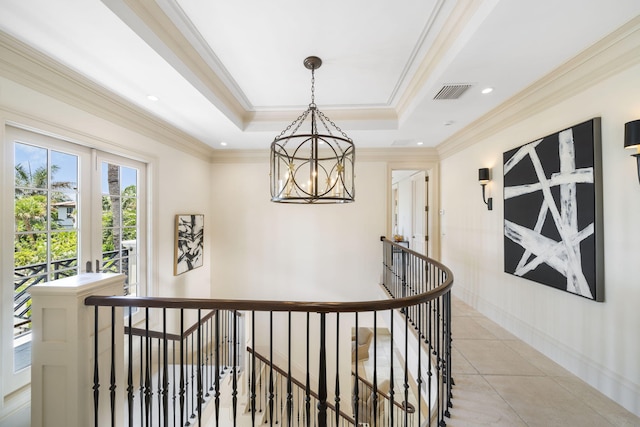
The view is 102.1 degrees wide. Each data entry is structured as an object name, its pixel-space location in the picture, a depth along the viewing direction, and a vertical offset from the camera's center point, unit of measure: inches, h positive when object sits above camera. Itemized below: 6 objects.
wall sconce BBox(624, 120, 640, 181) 64.3 +19.3
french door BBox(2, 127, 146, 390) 79.0 -2.0
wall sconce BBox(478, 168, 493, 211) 127.2 +17.3
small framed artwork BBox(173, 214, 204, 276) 155.9 -18.3
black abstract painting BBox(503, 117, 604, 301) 77.2 +0.4
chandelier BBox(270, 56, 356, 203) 76.1 +10.8
